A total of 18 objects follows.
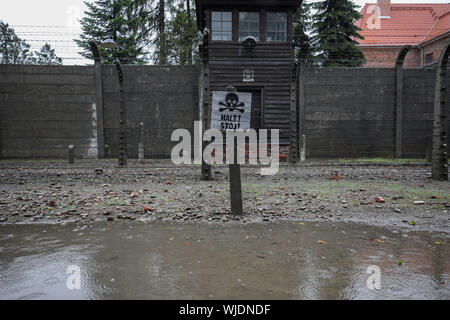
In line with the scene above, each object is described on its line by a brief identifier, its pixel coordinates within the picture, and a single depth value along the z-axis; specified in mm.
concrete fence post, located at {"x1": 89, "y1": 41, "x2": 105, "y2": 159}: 13336
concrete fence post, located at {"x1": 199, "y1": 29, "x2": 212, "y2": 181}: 7605
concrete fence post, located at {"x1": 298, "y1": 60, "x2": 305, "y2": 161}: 13539
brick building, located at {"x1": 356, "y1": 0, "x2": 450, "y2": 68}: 30219
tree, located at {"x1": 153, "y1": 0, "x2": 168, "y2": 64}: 20812
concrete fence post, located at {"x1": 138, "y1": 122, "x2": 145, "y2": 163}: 11883
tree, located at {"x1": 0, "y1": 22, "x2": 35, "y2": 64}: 36422
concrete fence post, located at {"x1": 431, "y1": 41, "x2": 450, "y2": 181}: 7734
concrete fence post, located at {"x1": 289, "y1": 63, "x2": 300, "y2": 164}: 11258
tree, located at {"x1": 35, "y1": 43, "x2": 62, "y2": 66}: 45875
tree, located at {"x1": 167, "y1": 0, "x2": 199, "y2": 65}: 19969
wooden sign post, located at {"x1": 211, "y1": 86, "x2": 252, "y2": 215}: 5312
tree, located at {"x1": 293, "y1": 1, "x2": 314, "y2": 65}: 23509
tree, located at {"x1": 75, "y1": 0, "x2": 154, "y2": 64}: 21938
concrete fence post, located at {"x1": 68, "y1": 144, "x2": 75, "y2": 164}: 11922
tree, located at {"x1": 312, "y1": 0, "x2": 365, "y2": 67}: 19812
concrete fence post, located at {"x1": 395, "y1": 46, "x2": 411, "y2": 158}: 13609
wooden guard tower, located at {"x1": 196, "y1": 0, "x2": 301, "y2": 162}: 14117
